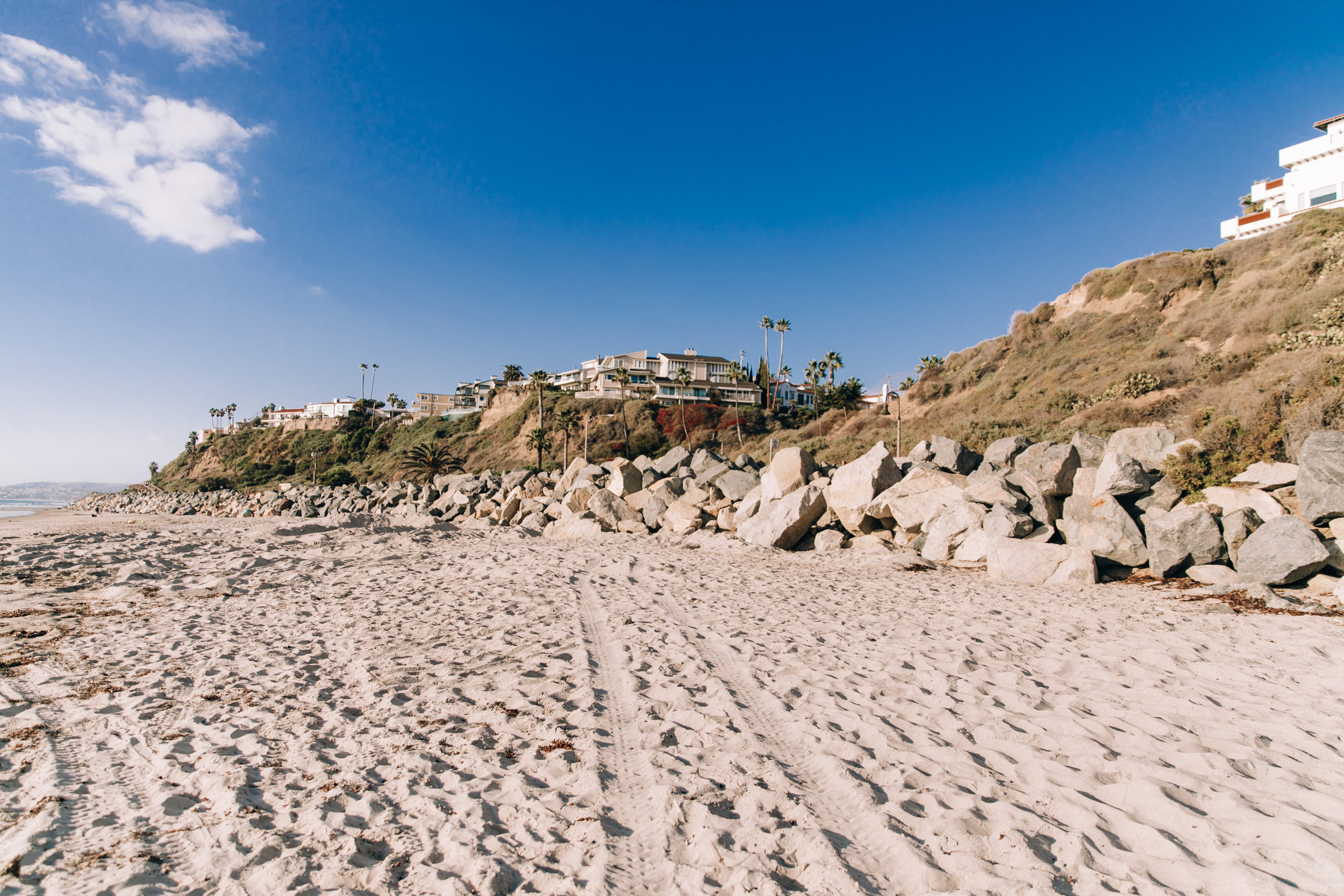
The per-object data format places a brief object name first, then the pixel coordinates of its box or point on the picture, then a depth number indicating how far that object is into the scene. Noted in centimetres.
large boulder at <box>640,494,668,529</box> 1575
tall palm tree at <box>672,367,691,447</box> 6662
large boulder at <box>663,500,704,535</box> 1495
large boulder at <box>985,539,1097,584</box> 878
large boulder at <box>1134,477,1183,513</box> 919
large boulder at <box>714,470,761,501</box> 1546
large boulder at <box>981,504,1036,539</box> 998
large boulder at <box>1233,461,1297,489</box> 859
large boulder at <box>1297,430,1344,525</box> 764
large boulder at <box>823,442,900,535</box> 1241
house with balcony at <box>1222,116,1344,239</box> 4041
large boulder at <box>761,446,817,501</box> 1371
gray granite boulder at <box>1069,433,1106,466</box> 1064
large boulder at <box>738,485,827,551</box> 1260
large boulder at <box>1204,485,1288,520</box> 832
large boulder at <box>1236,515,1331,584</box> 735
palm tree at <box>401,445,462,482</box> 4266
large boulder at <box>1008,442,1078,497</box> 1033
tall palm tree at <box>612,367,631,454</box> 6072
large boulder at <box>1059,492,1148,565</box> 892
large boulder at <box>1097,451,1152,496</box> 931
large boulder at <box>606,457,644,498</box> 1728
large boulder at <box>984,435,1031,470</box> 1272
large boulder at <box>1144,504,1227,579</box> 842
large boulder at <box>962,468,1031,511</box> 1035
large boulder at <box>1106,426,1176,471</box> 1029
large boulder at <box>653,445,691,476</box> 1914
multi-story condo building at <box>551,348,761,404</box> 7544
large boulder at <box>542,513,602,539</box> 1566
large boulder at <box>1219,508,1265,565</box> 824
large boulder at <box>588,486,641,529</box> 1627
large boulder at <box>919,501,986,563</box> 1072
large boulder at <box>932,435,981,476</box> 1325
